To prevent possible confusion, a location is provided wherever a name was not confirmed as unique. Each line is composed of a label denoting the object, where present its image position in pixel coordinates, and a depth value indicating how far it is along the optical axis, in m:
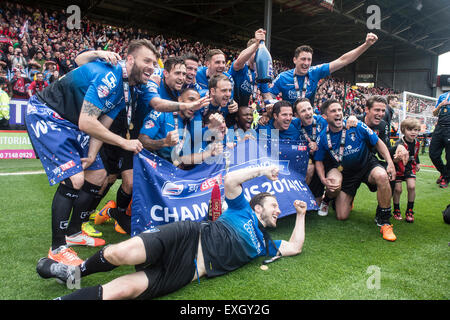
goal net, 15.75
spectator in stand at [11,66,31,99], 9.99
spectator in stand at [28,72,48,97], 9.78
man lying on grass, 2.00
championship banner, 2.96
